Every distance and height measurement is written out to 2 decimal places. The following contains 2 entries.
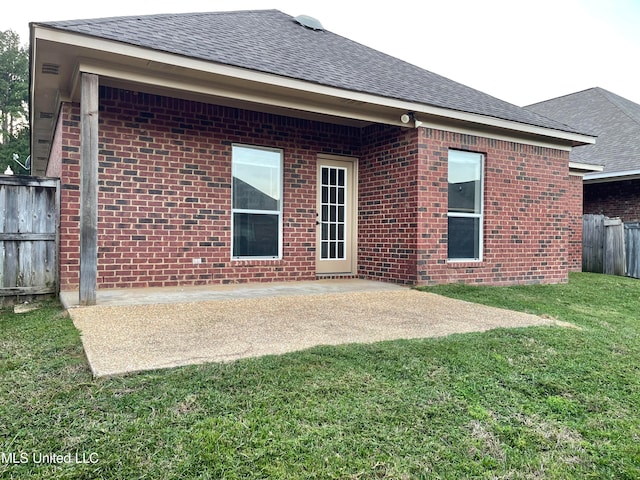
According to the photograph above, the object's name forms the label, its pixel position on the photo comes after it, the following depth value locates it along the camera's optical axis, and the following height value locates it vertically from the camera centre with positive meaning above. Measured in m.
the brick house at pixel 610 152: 12.74 +2.56
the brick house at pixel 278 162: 5.46 +1.19
